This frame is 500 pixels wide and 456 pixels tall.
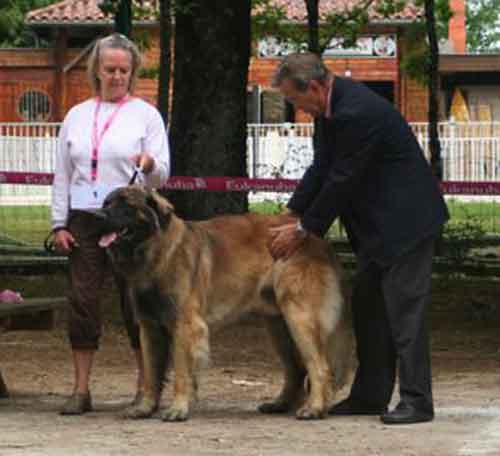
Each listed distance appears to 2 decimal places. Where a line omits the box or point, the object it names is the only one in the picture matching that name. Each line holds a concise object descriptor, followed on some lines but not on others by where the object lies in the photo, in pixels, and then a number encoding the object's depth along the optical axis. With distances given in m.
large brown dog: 9.08
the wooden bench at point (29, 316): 10.25
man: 9.01
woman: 9.27
